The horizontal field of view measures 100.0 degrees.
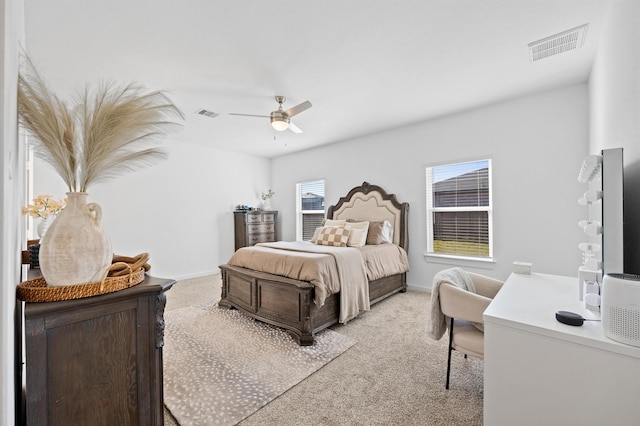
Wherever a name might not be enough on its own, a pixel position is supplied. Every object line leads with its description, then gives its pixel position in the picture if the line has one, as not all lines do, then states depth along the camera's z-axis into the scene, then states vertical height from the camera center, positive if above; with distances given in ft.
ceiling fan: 10.05 +3.67
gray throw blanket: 5.94 -2.14
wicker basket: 2.86 -0.83
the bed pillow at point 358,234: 12.74 -0.99
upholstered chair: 5.32 -2.11
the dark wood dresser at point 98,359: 2.76 -1.67
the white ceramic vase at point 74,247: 2.98 -0.37
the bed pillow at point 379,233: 13.39 -1.02
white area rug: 5.72 -4.05
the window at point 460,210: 12.43 +0.14
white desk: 3.11 -2.03
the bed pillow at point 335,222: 14.34 -0.47
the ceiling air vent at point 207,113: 12.14 +4.69
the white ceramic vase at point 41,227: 5.68 -0.25
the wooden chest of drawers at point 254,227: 18.56 -0.91
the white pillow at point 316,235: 14.01 -1.13
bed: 8.68 -2.86
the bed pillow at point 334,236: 12.69 -1.11
